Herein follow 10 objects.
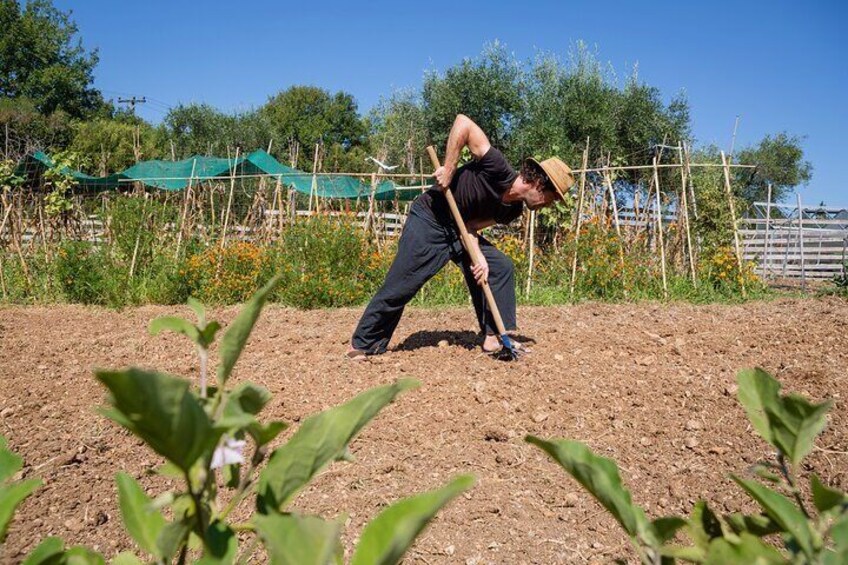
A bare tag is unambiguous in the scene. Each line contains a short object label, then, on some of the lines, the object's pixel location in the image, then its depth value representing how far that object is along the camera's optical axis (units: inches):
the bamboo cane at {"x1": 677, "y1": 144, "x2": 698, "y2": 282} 378.3
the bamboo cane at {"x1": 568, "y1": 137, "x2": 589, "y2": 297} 364.8
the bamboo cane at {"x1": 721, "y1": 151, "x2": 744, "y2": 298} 379.9
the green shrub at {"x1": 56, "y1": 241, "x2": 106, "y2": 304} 361.7
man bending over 181.5
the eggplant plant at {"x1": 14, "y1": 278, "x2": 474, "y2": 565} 19.1
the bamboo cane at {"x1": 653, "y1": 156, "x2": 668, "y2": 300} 361.0
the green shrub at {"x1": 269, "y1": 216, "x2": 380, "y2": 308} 337.7
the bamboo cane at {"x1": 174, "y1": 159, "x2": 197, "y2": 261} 400.5
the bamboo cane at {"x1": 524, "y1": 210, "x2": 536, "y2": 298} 371.6
